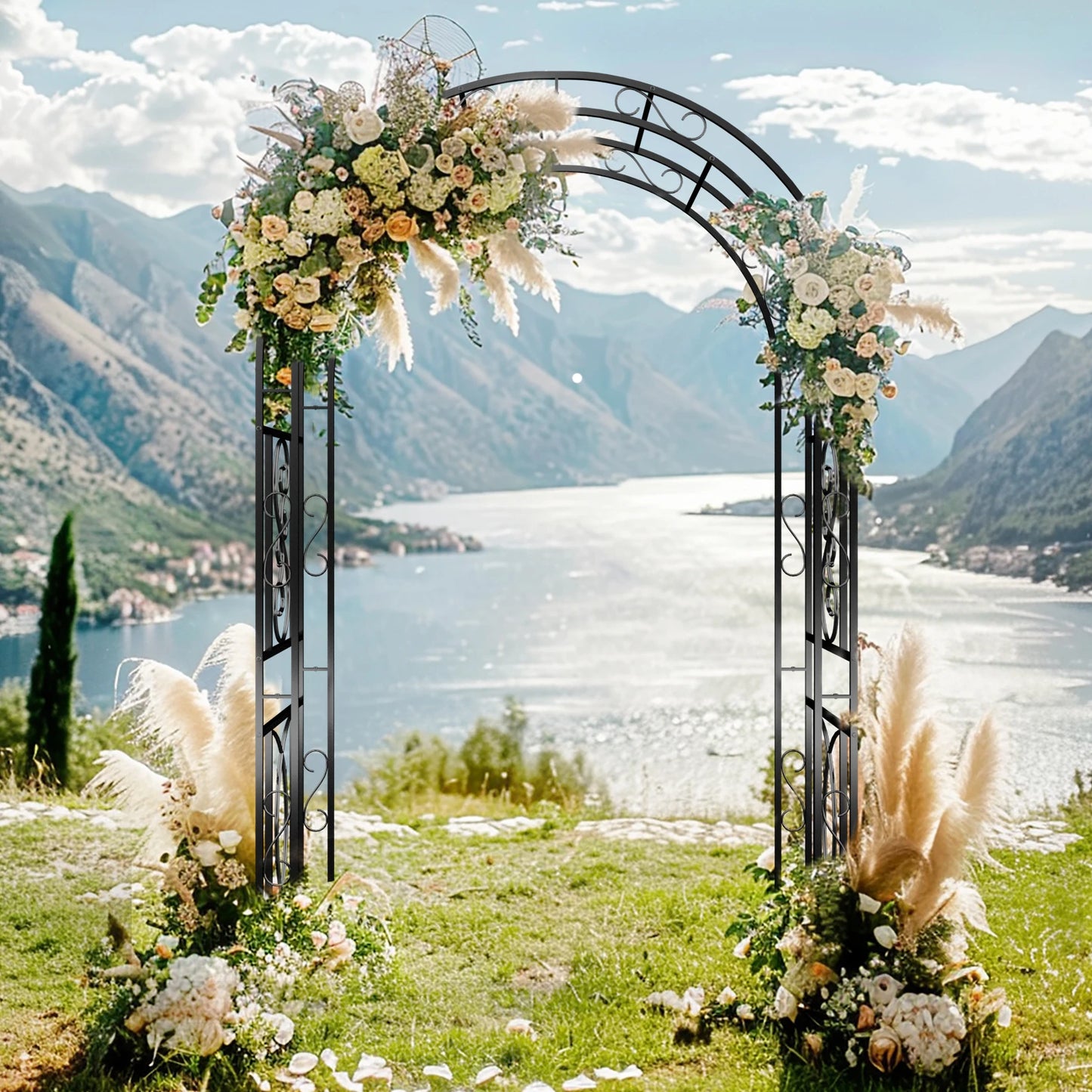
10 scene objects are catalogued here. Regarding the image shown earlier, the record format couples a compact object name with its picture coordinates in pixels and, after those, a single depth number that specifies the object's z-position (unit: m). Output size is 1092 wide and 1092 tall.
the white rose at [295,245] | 3.87
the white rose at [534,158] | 4.05
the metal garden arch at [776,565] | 4.07
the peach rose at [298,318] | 3.96
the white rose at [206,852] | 3.82
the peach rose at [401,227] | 4.00
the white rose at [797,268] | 3.94
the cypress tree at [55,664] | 8.83
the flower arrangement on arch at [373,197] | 3.92
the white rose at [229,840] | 3.86
